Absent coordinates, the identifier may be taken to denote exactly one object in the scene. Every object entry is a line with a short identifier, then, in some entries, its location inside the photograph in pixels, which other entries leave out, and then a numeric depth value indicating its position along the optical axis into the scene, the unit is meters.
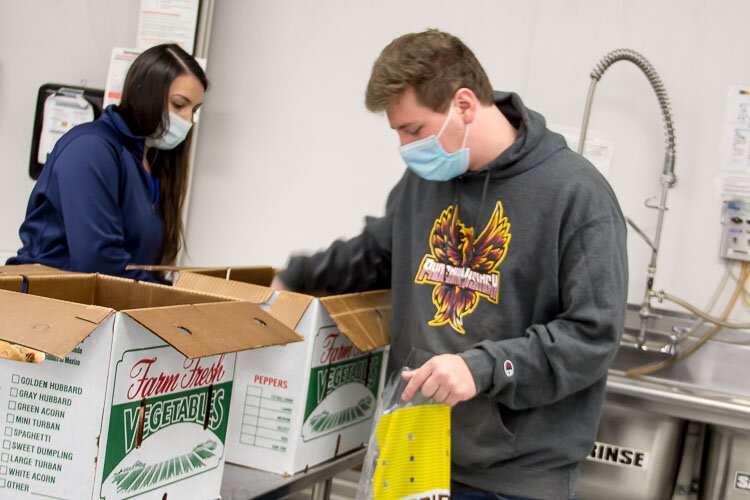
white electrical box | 2.46
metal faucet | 2.40
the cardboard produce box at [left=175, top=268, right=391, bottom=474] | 1.56
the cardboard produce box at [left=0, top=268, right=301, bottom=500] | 1.14
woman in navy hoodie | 1.74
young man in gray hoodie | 1.33
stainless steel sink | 2.44
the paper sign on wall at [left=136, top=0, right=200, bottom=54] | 2.75
